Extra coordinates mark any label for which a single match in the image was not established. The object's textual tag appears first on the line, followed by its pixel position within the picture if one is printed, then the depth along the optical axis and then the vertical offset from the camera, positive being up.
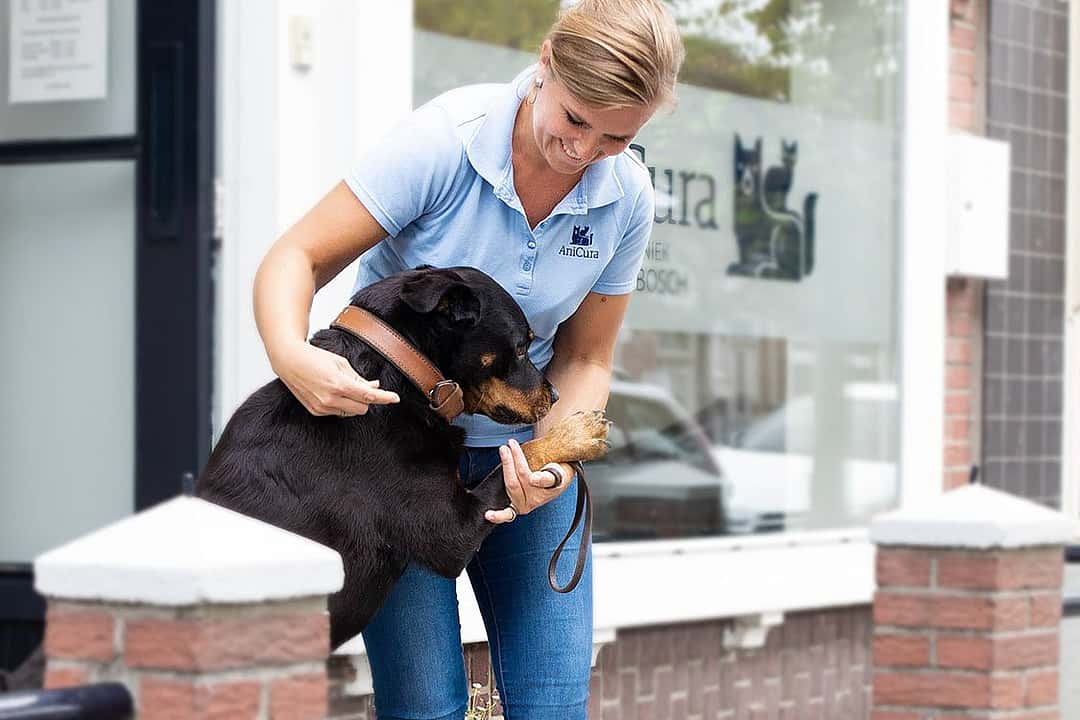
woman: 2.76 +0.13
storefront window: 5.93 +0.22
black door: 4.84 +0.18
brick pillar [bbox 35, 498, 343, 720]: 2.38 -0.40
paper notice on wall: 5.11 +0.84
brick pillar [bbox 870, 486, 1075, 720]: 4.98 -0.78
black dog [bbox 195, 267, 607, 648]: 2.82 -0.20
